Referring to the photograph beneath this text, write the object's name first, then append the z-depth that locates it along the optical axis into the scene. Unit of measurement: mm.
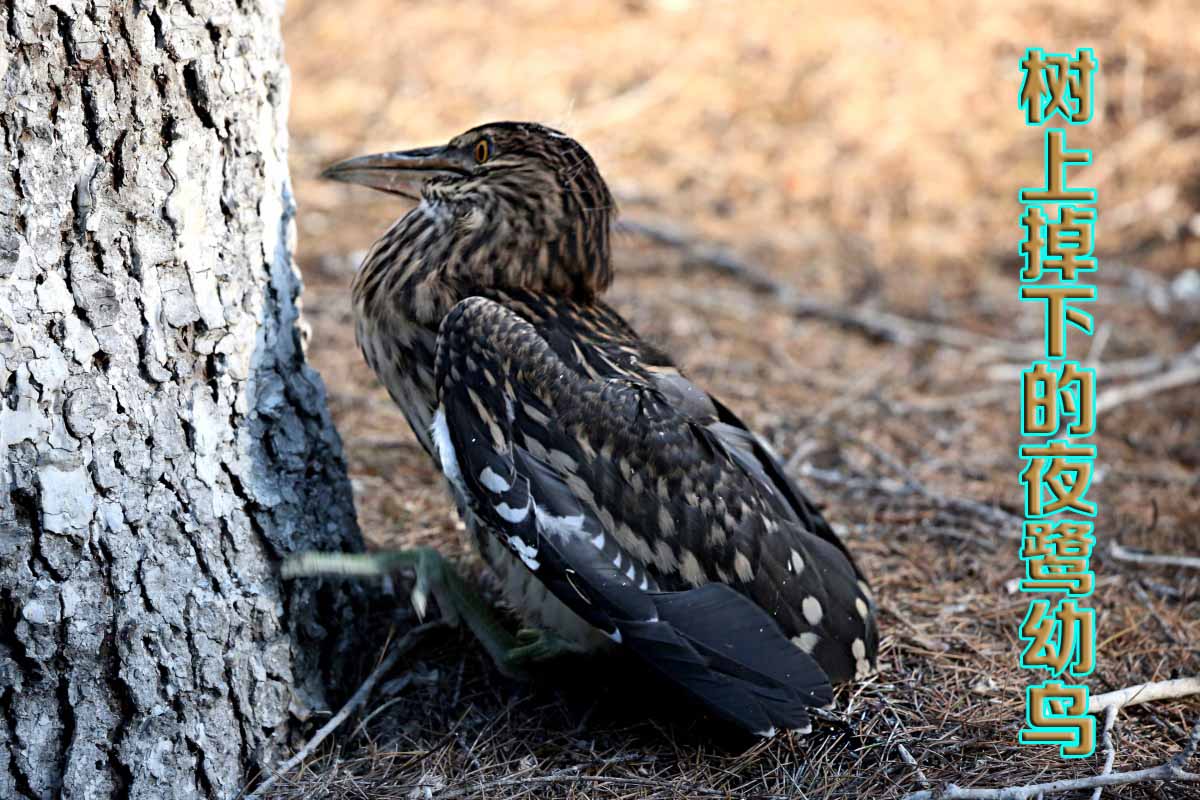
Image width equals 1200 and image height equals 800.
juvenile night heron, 5355
